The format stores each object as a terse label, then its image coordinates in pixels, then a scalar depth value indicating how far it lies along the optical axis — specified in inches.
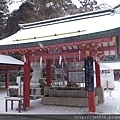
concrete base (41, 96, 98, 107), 399.5
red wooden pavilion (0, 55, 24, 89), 750.1
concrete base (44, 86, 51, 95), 500.4
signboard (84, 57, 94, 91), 340.8
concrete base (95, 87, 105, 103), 456.3
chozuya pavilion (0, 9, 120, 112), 299.4
